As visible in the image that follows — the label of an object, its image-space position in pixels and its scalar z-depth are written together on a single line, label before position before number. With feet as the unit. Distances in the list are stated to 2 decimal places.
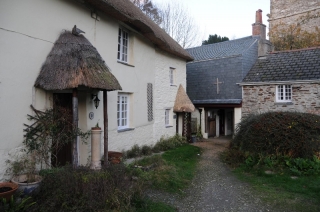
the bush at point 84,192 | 14.24
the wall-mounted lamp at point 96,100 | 24.95
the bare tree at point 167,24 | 81.51
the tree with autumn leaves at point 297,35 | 67.24
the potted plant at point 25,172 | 15.47
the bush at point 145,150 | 34.24
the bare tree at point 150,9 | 73.72
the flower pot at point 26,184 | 15.31
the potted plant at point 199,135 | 53.82
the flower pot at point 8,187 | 13.79
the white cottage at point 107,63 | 17.60
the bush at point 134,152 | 31.04
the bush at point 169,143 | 39.35
